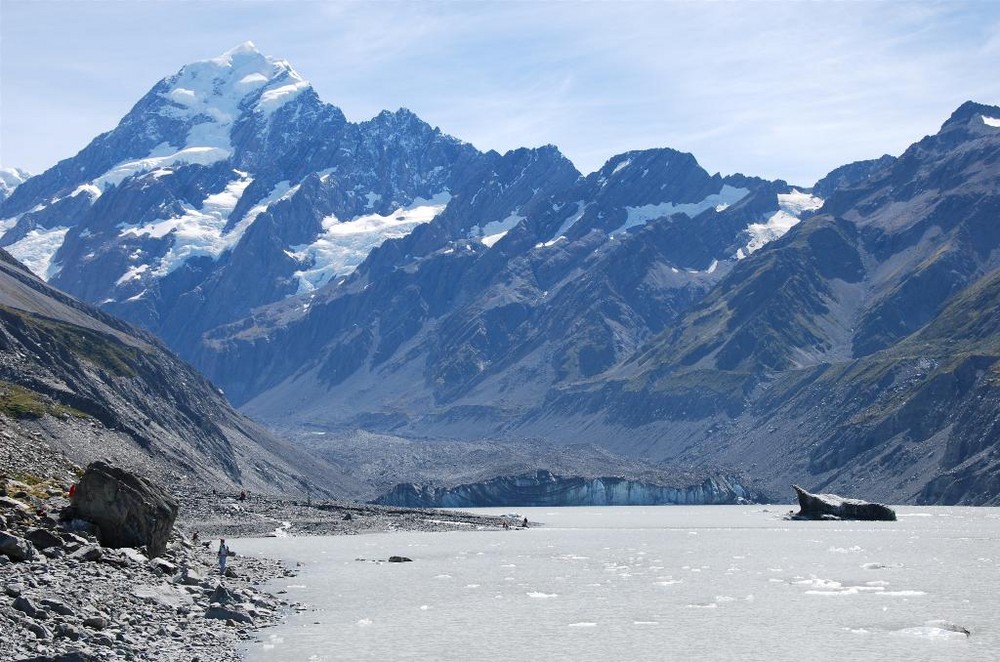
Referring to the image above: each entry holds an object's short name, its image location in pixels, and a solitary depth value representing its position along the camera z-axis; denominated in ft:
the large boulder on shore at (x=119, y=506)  231.91
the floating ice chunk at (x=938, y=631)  229.66
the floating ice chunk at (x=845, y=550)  420.77
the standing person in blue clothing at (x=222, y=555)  284.74
